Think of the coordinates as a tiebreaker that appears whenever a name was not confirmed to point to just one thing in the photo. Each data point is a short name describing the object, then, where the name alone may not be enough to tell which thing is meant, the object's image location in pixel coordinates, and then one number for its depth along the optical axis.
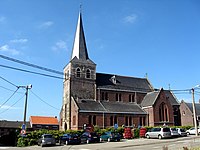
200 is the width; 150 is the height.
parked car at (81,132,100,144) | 32.28
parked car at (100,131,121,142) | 33.59
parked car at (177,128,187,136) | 38.23
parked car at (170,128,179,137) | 35.81
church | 46.97
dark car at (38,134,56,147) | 29.45
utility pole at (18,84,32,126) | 30.34
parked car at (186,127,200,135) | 42.86
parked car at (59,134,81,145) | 30.69
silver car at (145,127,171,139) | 33.78
